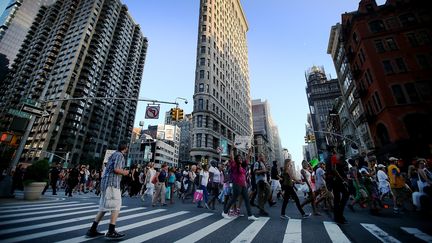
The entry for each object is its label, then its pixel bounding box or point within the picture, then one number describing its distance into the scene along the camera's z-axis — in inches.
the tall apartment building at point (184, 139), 5467.5
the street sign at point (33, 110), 420.6
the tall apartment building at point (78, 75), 2409.0
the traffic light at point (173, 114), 551.8
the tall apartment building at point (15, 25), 3865.7
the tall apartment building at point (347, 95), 1240.8
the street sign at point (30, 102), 417.8
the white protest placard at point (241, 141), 1040.3
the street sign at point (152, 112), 558.9
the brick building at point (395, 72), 836.6
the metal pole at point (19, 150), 396.2
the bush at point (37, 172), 390.3
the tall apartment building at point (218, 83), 1517.0
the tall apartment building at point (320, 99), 3413.9
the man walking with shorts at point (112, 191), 157.3
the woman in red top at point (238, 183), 249.9
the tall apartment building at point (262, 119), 5010.1
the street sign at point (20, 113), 373.4
